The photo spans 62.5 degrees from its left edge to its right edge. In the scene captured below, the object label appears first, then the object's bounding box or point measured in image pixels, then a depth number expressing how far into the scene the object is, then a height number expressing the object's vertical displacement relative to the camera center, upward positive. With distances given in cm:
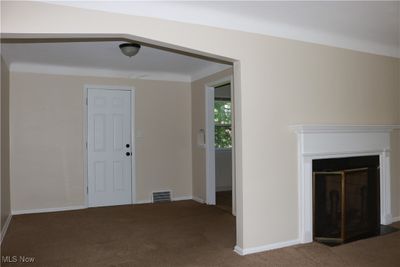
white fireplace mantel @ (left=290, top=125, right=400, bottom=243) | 356 -19
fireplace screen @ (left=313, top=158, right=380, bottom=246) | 371 -87
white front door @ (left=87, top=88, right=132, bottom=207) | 555 -27
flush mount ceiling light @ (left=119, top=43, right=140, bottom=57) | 388 +99
